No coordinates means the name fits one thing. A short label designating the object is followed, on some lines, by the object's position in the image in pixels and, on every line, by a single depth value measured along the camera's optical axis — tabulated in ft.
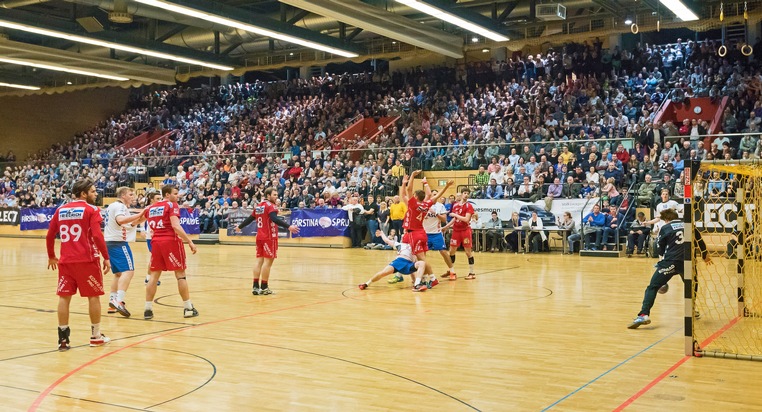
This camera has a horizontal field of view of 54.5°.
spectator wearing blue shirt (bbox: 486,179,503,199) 74.18
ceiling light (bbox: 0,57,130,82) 90.65
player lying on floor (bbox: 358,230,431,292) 40.48
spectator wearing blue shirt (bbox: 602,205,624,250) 66.54
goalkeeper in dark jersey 27.86
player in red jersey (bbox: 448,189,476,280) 48.14
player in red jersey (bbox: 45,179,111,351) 24.58
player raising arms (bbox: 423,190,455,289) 46.68
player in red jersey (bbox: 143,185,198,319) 31.60
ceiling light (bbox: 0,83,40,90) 111.66
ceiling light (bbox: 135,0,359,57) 65.51
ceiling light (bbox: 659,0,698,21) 65.77
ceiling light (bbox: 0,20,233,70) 74.00
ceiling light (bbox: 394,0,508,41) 64.49
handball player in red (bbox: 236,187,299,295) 38.65
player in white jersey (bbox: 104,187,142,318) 33.24
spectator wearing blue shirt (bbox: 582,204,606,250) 67.15
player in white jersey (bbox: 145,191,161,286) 35.63
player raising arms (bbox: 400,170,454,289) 41.16
